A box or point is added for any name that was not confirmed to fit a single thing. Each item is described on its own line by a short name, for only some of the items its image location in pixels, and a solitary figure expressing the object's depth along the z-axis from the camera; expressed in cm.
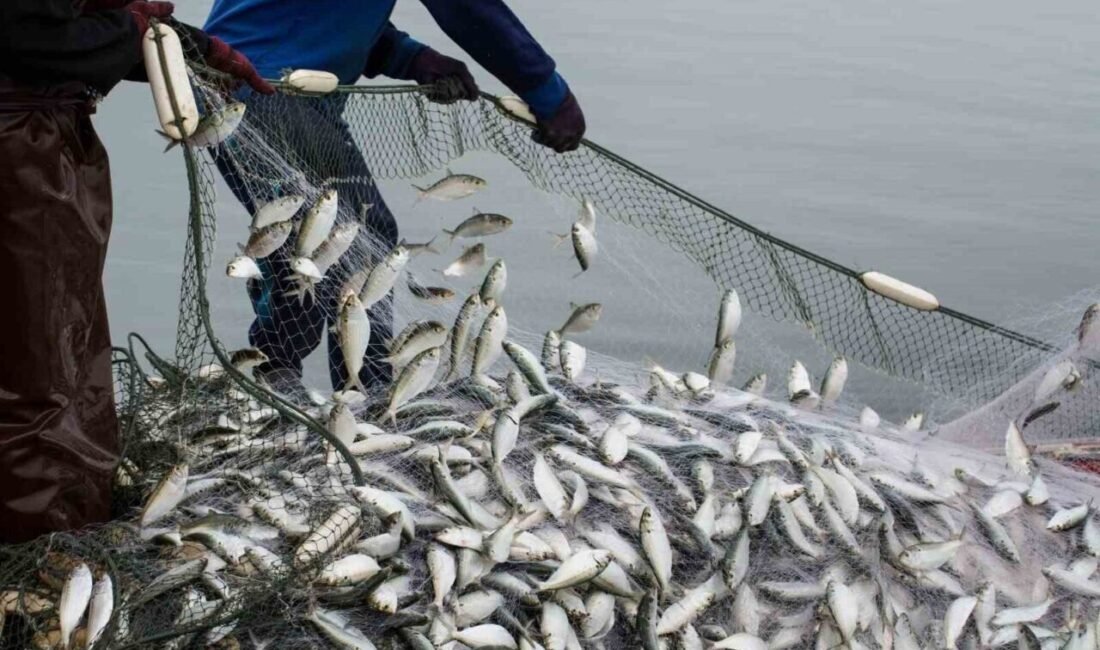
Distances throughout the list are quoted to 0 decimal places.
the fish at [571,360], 424
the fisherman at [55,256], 302
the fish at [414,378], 374
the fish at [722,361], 464
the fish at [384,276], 398
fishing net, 318
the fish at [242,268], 378
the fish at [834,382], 475
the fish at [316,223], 385
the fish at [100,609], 292
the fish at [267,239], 384
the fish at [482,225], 477
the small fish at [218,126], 349
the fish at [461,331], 411
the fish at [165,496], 327
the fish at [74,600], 291
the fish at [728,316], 468
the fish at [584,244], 475
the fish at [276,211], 384
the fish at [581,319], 463
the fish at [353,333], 376
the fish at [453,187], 479
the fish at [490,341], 402
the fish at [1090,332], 483
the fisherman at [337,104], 457
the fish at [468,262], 466
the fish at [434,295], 456
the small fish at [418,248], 414
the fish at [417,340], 395
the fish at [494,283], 435
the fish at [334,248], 398
